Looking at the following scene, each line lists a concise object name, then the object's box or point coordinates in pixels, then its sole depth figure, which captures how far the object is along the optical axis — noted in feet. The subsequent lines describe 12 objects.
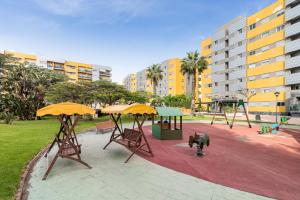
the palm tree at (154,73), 133.63
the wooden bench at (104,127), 35.43
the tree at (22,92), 69.69
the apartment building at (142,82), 223.49
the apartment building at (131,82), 257.41
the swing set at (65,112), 15.56
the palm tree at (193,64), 96.12
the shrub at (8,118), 51.28
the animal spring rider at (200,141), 21.01
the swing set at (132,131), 18.80
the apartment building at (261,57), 91.47
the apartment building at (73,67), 178.87
